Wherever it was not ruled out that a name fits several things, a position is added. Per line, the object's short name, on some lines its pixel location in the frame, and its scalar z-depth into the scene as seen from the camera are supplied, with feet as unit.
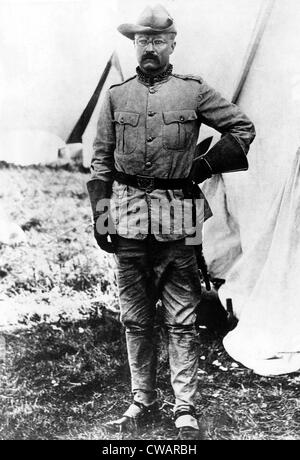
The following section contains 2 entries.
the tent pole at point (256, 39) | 9.64
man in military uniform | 8.70
